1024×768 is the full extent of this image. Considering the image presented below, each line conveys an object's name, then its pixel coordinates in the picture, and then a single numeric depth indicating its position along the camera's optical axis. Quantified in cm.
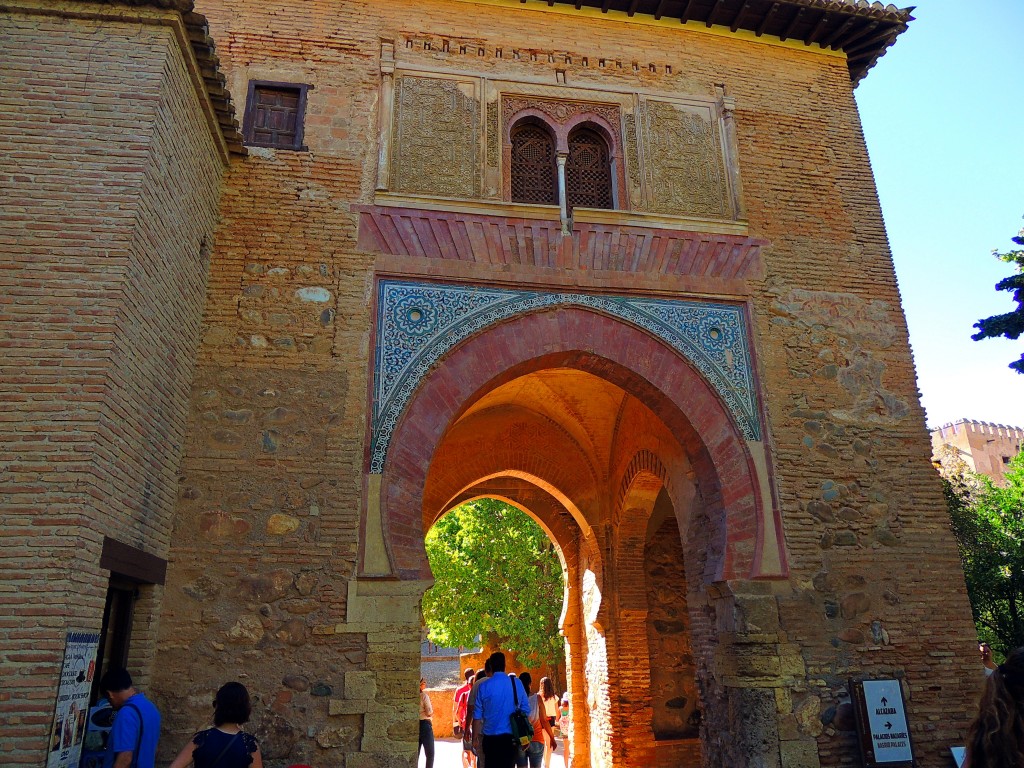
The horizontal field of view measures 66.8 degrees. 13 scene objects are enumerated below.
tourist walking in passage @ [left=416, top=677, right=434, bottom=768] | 775
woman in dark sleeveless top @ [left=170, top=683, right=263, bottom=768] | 320
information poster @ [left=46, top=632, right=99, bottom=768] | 385
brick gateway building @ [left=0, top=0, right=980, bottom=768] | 464
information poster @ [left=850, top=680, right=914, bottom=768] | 579
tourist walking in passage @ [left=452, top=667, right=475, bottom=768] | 864
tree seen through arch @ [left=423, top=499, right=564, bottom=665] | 1481
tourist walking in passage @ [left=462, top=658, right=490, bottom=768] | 634
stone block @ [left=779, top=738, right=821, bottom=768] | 576
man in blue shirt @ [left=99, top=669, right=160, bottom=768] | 385
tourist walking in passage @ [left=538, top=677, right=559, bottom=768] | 898
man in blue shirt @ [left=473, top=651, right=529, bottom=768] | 588
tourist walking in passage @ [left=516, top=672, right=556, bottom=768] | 702
